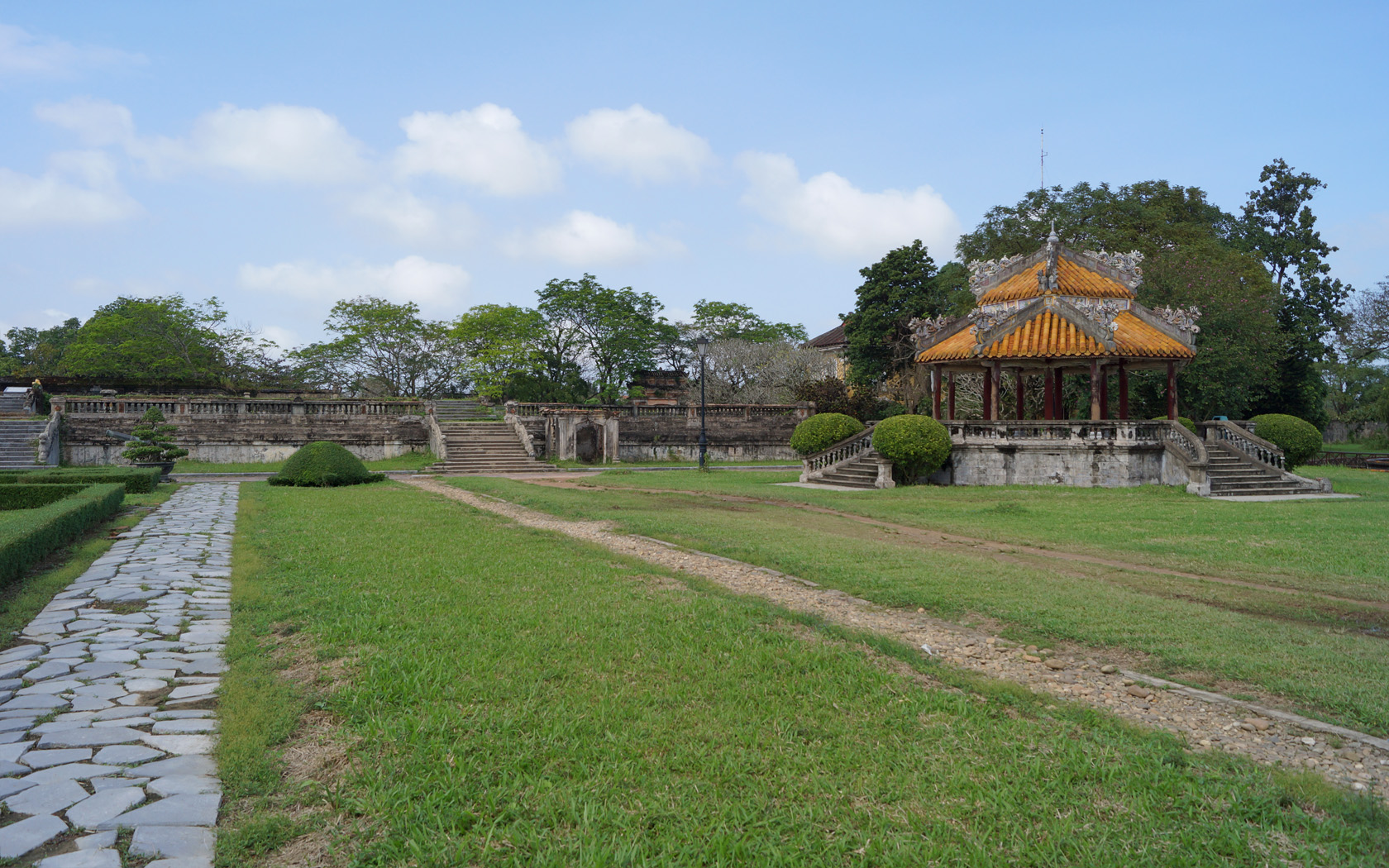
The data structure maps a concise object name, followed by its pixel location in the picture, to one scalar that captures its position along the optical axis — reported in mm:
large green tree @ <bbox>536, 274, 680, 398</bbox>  54312
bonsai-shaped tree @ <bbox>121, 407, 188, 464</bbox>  23578
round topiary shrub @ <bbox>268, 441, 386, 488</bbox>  21344
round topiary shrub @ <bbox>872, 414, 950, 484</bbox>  21531
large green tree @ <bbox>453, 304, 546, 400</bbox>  51250
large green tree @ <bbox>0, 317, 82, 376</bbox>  57528
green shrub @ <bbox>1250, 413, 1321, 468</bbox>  22766
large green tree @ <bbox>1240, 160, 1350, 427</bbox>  39562
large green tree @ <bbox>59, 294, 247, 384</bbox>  48844
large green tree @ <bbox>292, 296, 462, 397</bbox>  51812
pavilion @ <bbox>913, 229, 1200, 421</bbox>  22516
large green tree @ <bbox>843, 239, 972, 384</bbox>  42219
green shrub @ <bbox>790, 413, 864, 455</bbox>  24406
